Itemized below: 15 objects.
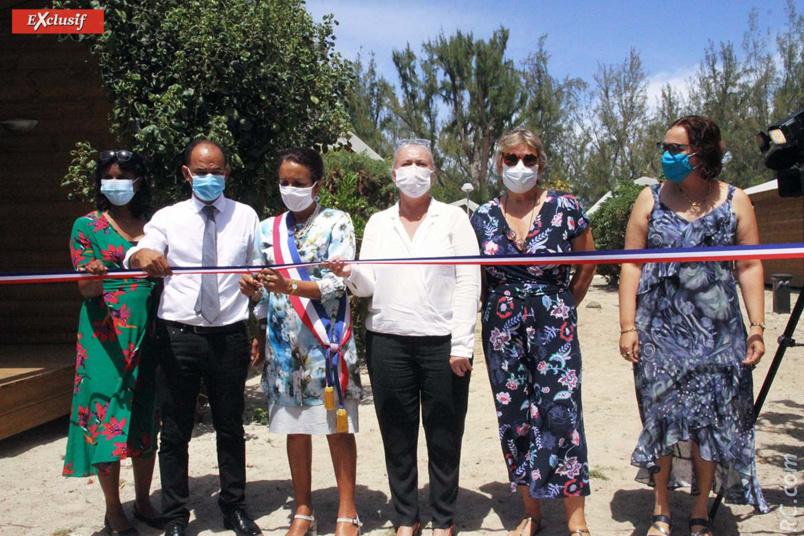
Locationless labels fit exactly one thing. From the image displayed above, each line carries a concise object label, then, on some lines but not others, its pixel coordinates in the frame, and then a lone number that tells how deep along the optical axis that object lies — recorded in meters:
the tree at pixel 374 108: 35.69
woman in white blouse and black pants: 3.61
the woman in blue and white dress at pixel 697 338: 3.43
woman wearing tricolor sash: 3.67
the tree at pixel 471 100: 34.78
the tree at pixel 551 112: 35.97
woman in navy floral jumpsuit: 3.53
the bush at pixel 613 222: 16.41
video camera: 3.50
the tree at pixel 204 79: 5.51
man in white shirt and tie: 3.74
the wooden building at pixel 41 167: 7.07
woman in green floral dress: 3.74
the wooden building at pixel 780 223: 17.45
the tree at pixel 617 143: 36.25
